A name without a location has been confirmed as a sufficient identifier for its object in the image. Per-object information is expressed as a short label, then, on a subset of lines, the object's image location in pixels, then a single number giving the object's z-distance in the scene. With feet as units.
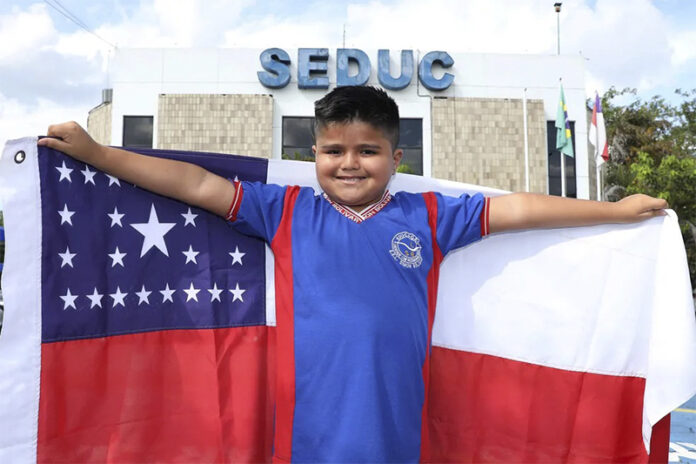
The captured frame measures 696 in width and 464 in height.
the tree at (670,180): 54.60
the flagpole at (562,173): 70.59
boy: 6.72
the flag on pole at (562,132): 60.75
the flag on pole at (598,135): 58.23
